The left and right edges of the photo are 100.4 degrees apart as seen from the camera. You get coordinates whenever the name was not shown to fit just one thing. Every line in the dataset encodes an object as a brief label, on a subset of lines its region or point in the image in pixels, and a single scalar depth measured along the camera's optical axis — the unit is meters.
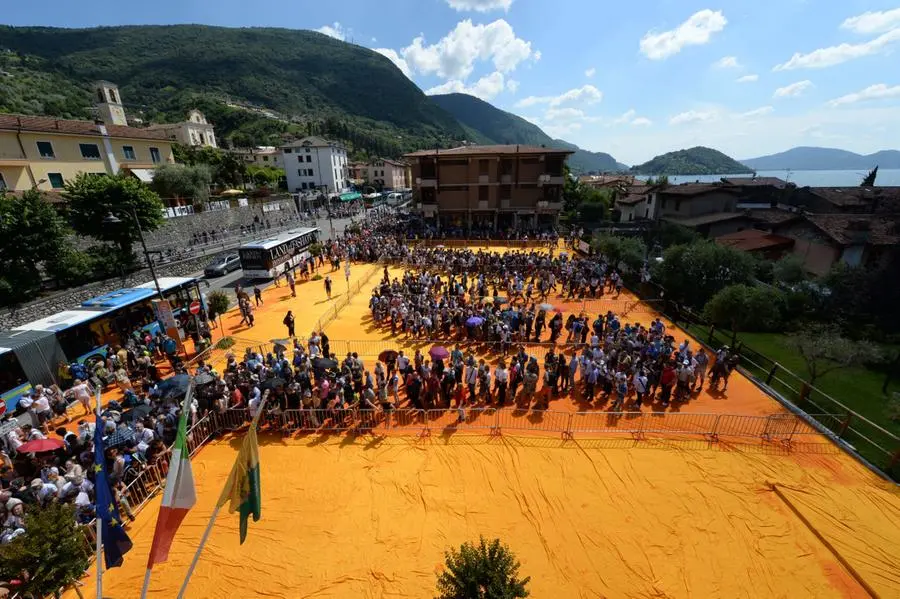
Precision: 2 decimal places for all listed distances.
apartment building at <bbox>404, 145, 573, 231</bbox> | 40.09
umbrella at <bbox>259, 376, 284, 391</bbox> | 10.74
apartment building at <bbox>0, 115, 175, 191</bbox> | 28.33
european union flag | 5.02
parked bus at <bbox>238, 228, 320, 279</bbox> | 24.83
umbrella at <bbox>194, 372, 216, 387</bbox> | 10.67
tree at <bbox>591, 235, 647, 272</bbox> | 25.89
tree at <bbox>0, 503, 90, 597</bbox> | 4.95
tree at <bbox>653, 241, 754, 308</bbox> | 21.00
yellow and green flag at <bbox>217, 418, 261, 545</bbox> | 4.65
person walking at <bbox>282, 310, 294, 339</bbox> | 16.48
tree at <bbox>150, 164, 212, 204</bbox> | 35.59
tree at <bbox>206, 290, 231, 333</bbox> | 17.81
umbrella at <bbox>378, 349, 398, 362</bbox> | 12.56
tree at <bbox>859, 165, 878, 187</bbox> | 48.53
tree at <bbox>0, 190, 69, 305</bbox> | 17.79
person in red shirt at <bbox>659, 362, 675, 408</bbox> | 11.91
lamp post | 11.94
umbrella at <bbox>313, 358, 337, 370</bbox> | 12.16
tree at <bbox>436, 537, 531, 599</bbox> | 4.95
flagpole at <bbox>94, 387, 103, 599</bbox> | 4.13
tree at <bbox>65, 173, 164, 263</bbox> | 21.50
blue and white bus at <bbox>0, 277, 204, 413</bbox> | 11.08
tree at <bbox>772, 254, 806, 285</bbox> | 23.47
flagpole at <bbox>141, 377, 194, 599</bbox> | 3.84
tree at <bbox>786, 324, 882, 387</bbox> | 12.63
